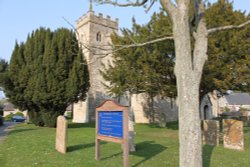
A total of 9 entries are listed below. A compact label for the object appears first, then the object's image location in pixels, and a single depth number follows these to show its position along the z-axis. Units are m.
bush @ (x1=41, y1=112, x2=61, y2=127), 22.50
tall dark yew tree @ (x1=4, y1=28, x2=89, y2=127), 21.66
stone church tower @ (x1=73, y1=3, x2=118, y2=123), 35.09
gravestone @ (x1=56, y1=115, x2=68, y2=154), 10.20
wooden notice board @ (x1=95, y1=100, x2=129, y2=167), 8.02
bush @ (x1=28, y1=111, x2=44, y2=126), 23.13
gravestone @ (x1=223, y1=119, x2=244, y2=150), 11.31
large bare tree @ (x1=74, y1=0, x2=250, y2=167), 5.53
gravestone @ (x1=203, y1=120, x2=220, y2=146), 12.35
